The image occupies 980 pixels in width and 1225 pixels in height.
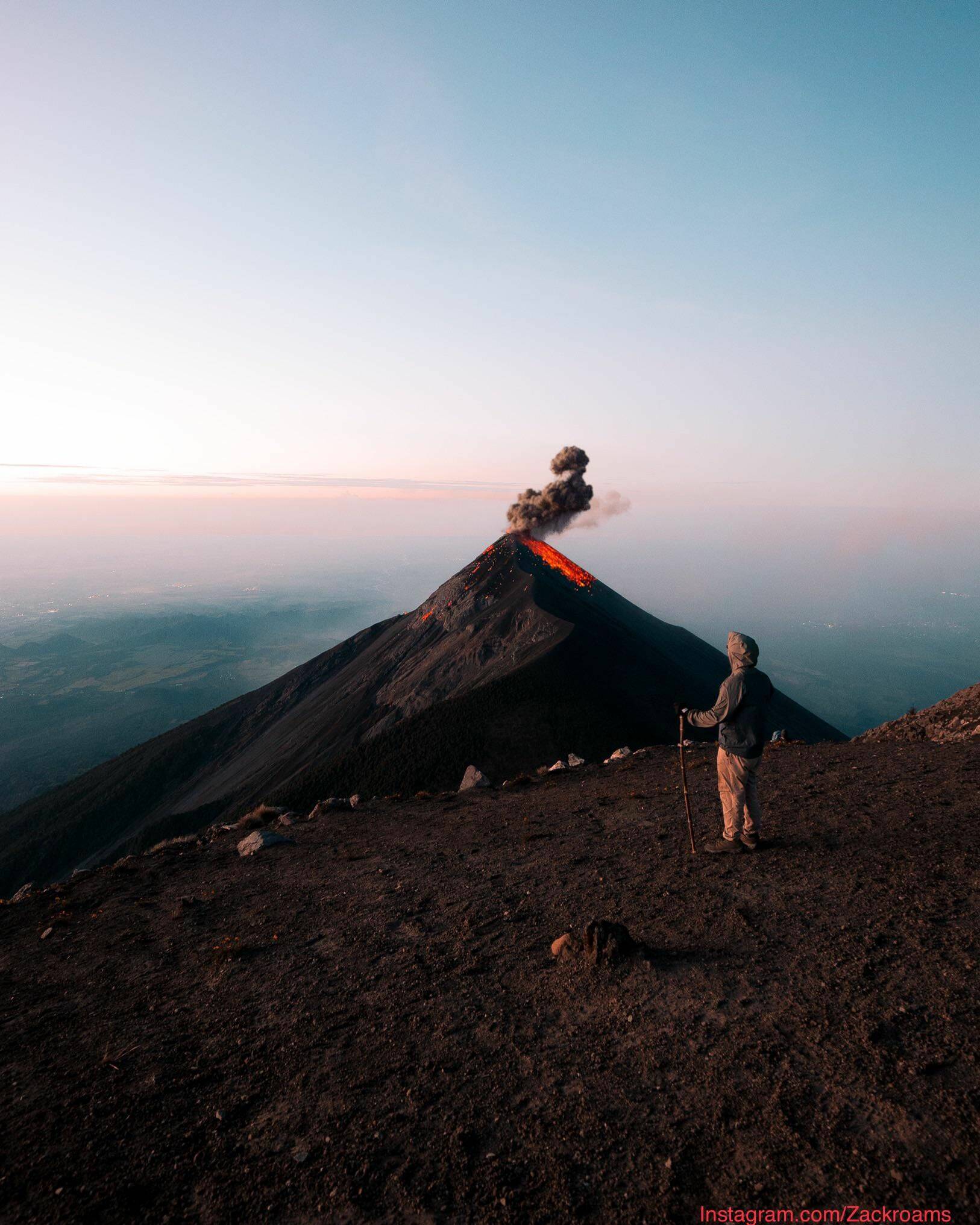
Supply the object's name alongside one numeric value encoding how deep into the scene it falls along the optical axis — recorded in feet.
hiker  31.86
